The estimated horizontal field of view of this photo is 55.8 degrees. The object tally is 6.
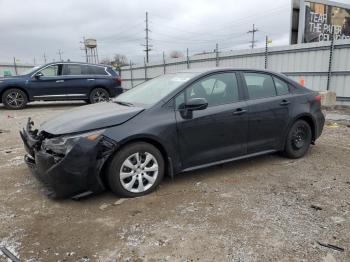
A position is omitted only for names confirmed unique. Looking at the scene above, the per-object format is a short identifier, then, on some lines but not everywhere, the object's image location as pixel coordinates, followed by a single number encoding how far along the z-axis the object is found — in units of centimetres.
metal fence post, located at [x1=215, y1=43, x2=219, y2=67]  1559
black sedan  355
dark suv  1162
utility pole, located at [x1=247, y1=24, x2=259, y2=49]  5173
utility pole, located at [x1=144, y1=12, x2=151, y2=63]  5456
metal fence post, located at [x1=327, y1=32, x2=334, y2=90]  1080
